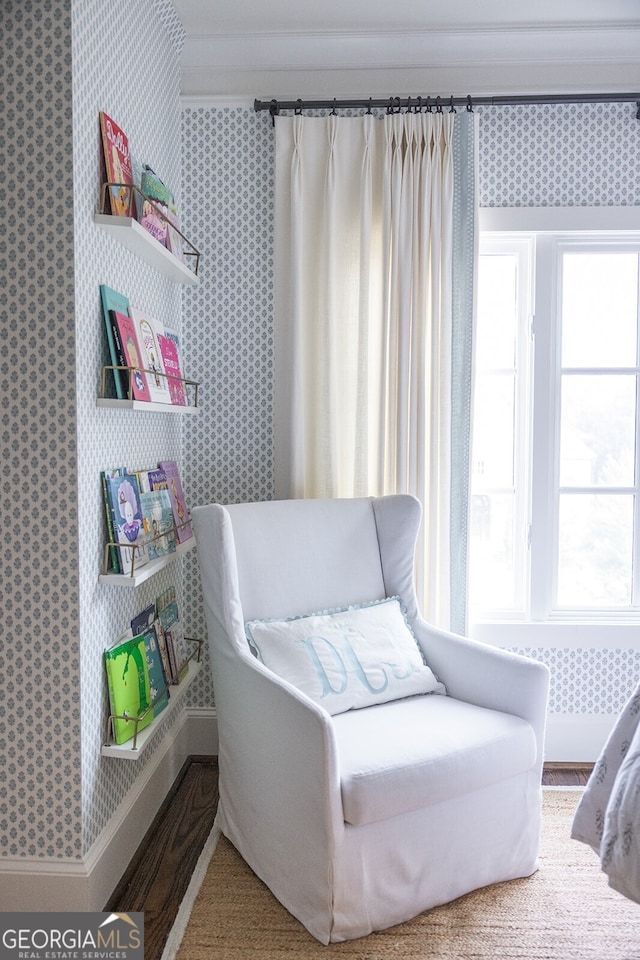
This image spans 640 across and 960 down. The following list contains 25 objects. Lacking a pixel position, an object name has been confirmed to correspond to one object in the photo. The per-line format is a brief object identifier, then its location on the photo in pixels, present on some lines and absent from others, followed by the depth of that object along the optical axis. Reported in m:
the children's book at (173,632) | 2.44
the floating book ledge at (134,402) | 1.87
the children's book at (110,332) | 1.91
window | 2.81
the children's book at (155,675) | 2.21
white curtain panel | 2.66
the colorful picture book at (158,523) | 2.19
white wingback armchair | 1.74
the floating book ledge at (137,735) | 1.91
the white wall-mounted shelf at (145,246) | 1.87
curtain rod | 2.64
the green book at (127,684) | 1.94
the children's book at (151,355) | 2.16
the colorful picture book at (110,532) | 1.93
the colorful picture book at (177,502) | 2.48
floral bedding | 1.40
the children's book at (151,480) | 2.22
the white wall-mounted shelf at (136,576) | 1.88
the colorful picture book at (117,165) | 1.90
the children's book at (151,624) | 2.21
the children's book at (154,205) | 2.12
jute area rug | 1.75
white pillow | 2.05
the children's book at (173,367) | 2.38
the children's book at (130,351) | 1.95
